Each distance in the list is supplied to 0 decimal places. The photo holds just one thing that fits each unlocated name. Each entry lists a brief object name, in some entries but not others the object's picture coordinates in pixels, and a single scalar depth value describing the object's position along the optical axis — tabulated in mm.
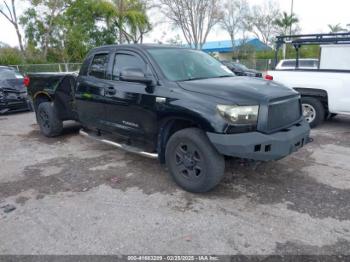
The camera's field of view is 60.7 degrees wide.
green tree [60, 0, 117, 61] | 25109
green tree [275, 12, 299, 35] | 39625
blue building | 48956
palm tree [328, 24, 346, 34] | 39938
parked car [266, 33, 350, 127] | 6383
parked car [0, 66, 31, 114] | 9127
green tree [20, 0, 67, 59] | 27673
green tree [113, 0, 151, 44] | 26333
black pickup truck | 3342
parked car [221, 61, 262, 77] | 15820
